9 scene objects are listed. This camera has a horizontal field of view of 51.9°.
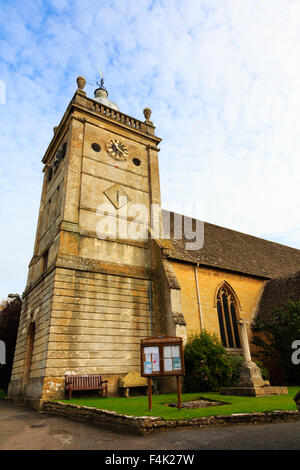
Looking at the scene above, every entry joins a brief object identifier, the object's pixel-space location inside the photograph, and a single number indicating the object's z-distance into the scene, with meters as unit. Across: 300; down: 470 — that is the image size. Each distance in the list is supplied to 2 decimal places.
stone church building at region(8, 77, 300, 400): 13.37
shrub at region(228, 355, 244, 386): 13.67
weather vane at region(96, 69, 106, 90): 27.14
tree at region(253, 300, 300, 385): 14.66
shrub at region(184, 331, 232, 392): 12.79
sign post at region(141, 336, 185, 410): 8.50
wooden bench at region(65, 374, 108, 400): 12.03
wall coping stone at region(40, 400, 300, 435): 6.31
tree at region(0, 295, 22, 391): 22.03
